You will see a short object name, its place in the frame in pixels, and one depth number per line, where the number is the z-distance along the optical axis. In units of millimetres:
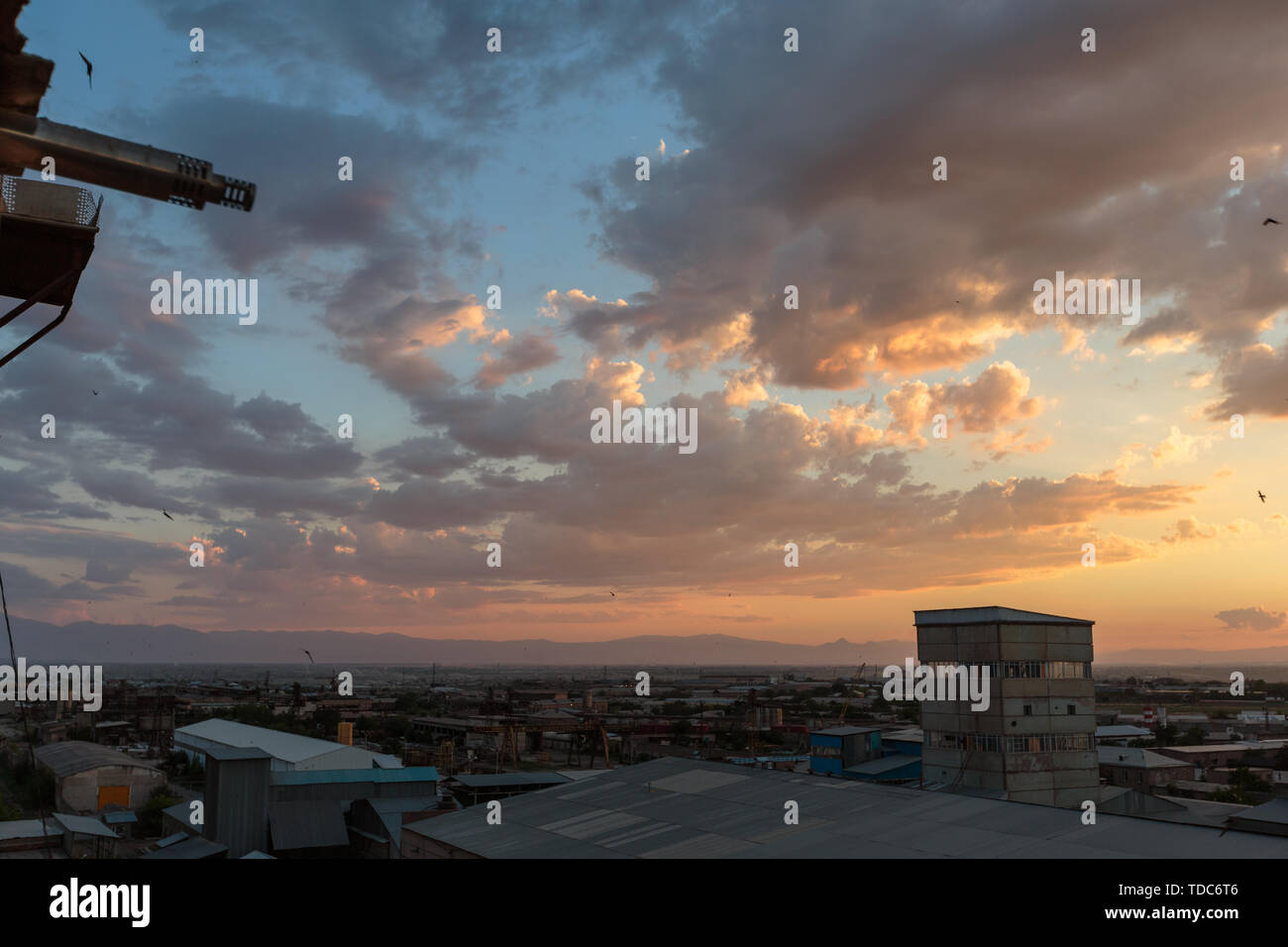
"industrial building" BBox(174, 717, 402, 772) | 64750
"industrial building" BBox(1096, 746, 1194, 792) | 70500
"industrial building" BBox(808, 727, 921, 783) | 61812
